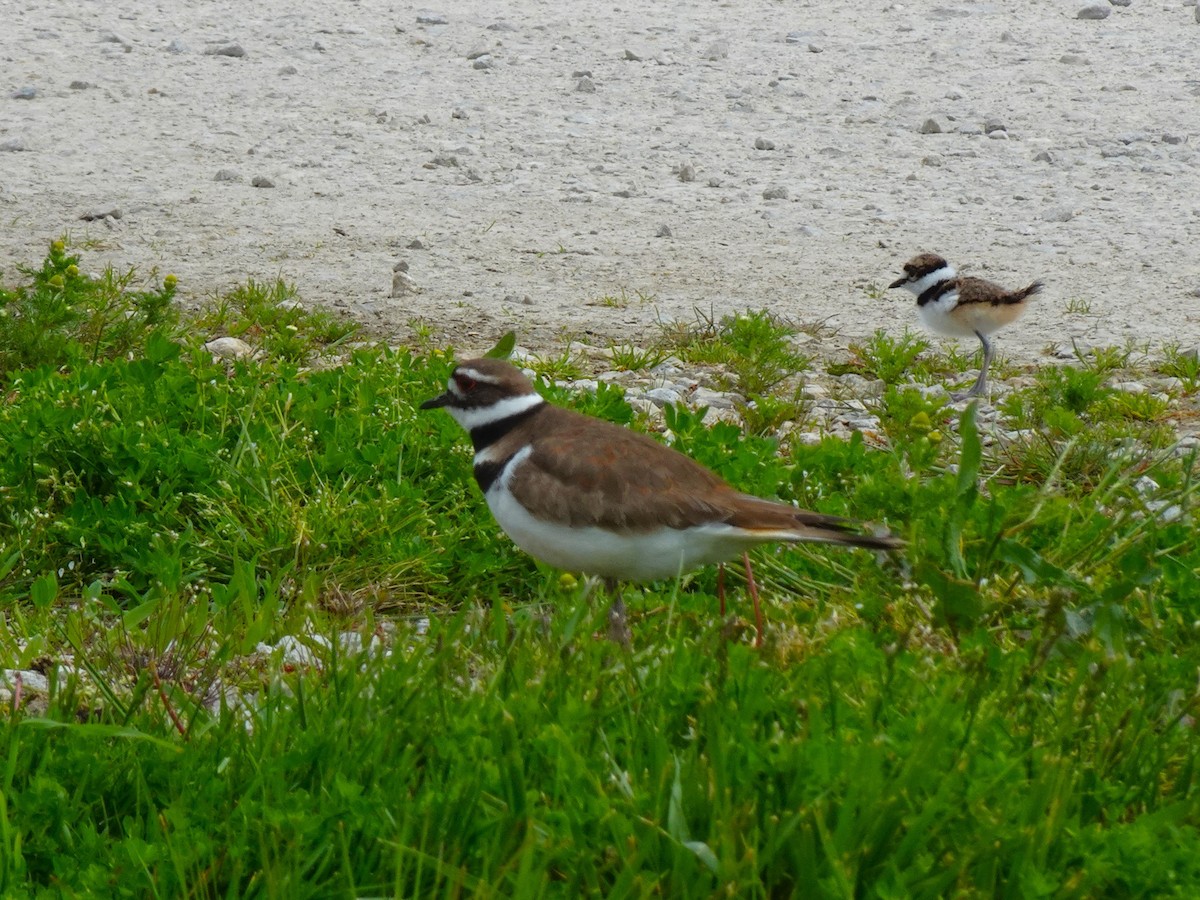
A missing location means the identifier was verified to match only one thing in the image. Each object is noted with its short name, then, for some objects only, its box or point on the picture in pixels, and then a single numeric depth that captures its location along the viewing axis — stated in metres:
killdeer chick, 17.83
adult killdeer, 9.97
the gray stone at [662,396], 15.94
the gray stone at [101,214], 22.42
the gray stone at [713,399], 16.25
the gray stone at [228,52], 29.39
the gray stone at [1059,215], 23.41
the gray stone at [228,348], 16.86
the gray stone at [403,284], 20.19
